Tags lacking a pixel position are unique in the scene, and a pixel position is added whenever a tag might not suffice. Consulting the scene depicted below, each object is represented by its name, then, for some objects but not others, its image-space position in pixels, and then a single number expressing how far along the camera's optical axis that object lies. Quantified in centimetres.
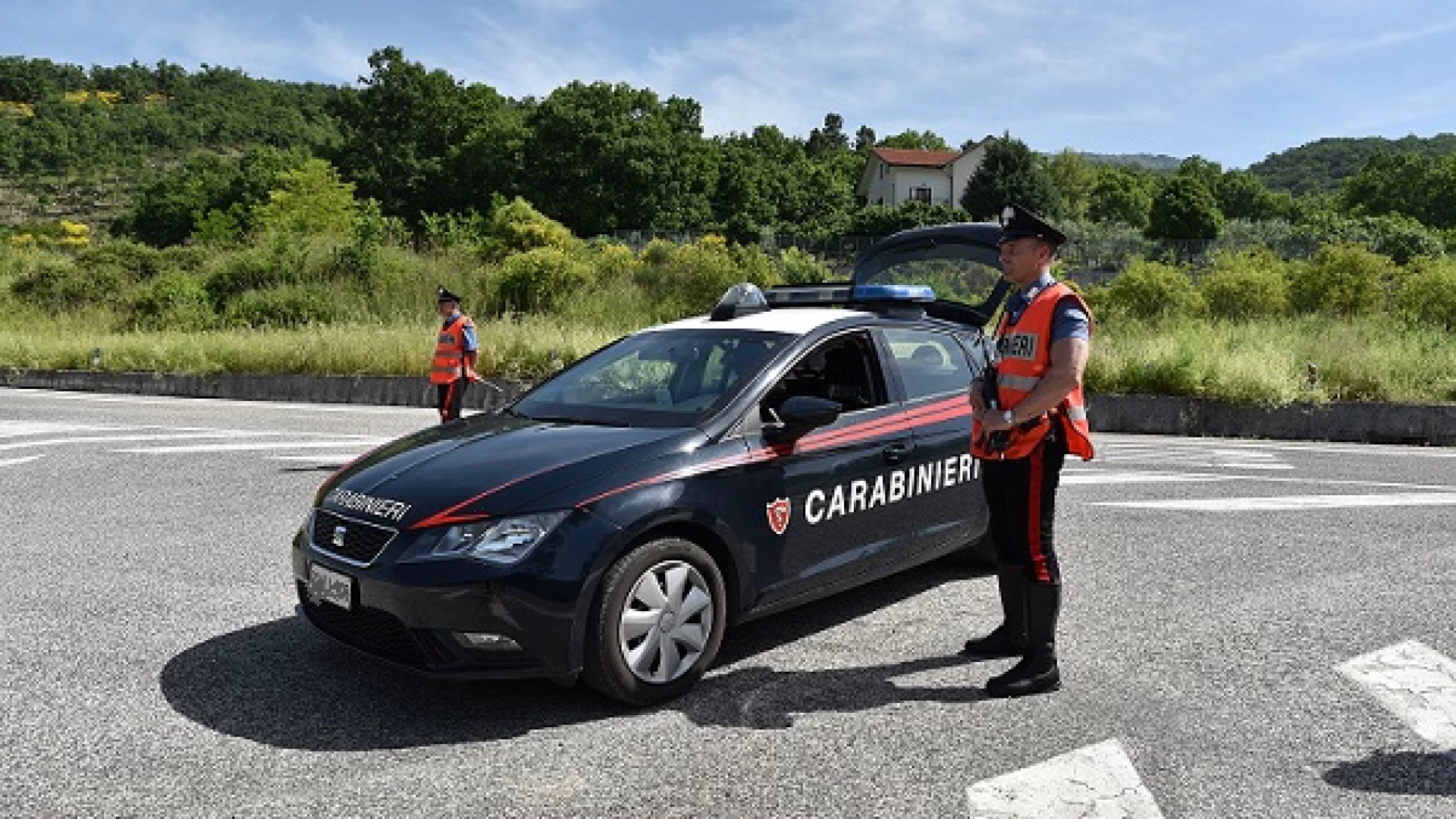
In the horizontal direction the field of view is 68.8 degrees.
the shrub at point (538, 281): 2403
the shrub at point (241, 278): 2919
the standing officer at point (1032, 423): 405
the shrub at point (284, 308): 2450
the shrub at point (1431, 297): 1920
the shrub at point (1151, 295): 2322
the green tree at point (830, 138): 15125
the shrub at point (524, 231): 4075
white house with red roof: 9494
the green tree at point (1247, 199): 12675
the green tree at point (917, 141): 14538
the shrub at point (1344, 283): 2278
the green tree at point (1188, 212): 7769
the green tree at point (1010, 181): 7956
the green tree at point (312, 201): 6008
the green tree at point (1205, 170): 11423
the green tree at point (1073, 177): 12081
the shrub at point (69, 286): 3169
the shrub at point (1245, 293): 2294
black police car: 369
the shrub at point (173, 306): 2671
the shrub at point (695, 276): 2395
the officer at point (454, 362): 1027
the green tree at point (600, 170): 7325
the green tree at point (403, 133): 7988
